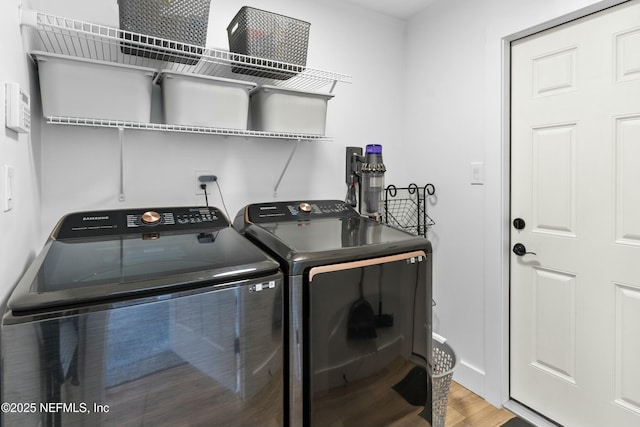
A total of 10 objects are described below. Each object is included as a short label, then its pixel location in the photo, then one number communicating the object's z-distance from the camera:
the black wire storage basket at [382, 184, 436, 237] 2.47
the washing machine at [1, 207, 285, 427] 0.80
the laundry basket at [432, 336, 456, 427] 1.68
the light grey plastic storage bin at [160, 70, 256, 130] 1.52
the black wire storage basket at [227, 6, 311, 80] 1.62
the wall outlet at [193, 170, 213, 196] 1.85
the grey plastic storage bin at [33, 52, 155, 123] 1.31
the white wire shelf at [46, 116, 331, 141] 1.36
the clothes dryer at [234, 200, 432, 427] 1.20
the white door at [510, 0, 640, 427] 1.57
